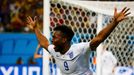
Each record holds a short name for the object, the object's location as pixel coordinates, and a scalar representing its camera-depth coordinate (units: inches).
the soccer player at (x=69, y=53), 478.0
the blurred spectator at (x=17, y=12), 1230.9
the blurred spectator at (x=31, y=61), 1011.9
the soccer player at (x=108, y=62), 703.9
